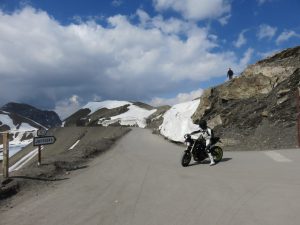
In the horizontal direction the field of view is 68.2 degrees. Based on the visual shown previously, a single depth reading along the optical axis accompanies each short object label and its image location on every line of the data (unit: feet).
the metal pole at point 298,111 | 41.73
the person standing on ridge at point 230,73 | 75.54
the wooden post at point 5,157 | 23.61
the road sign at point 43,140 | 28.34
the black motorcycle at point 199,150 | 30.89
